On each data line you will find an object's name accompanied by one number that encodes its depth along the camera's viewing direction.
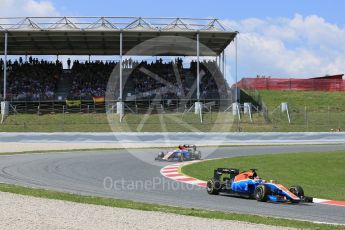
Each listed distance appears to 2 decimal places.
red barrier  60.47
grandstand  41.72
